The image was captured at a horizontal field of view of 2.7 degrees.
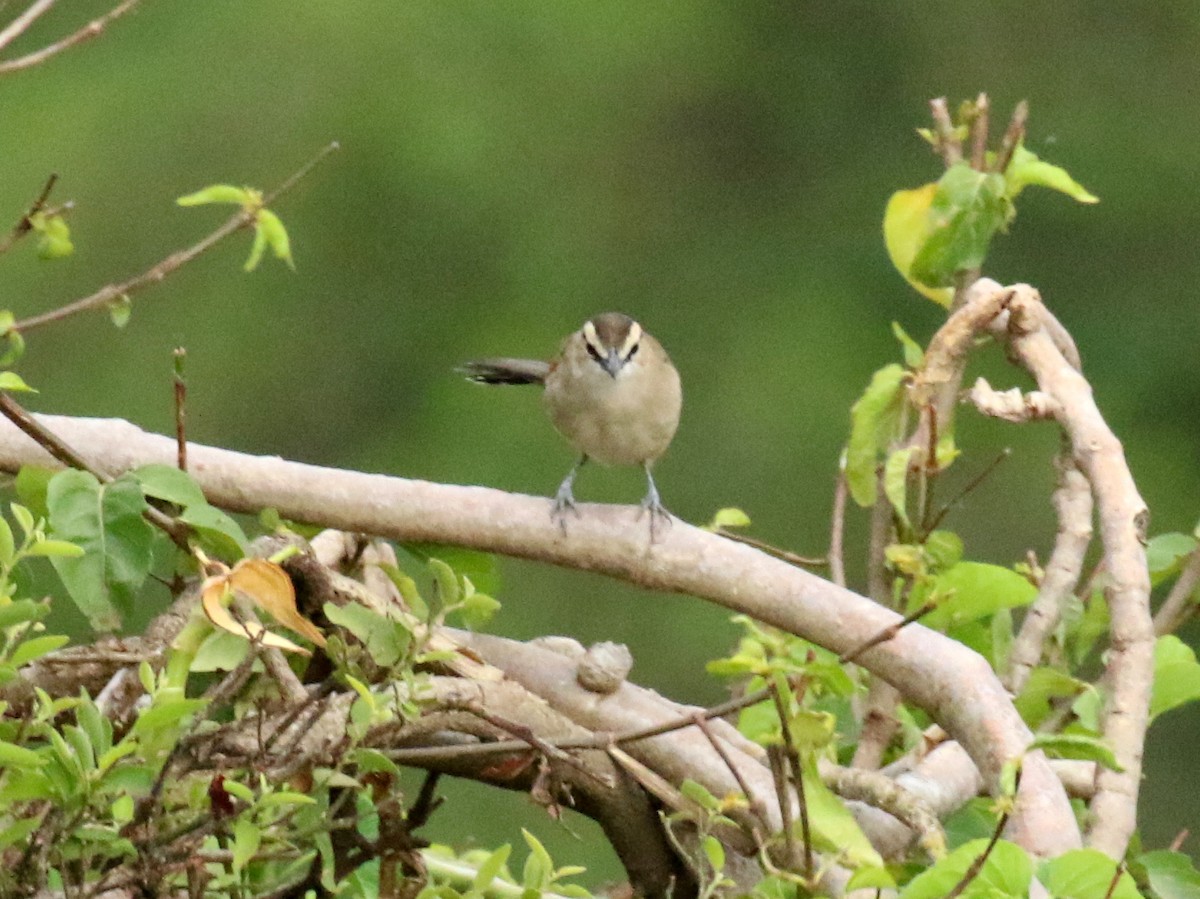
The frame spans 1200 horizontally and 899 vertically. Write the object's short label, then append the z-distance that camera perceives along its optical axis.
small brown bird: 9.97
